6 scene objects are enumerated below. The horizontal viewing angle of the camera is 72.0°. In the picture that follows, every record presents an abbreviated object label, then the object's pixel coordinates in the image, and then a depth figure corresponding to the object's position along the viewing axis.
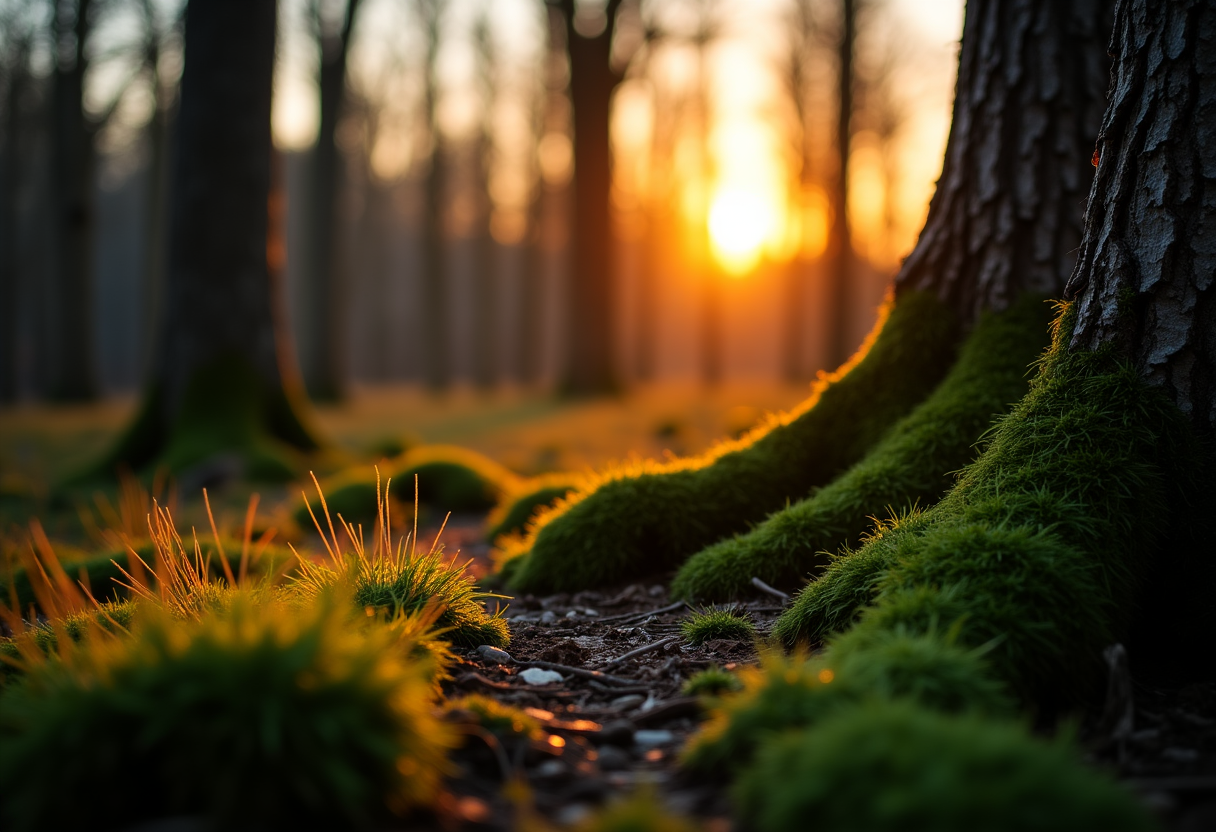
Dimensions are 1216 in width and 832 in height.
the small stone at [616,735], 2.22
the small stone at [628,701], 2.47
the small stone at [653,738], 2.21
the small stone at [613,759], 2.07
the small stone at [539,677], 2.65
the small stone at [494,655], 2.79
